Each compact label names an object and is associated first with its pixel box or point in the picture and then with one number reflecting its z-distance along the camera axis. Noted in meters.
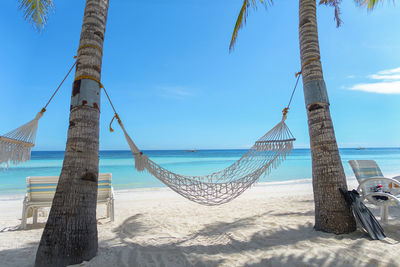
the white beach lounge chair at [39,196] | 2.37
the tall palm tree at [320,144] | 1.72
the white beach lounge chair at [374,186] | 1.92
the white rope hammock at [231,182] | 2.23
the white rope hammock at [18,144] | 1.62
